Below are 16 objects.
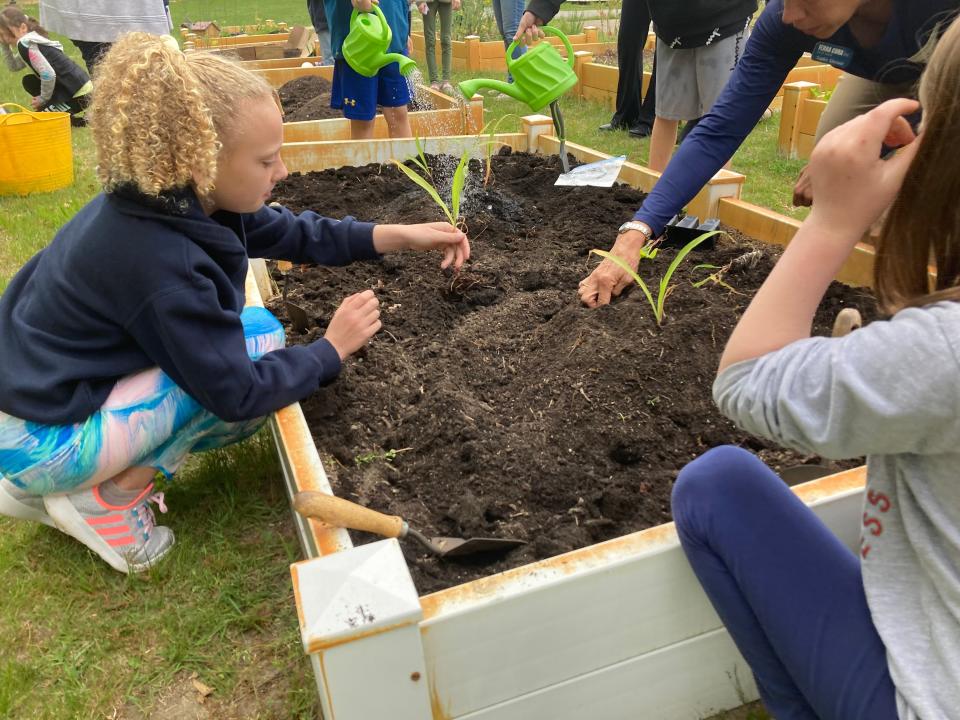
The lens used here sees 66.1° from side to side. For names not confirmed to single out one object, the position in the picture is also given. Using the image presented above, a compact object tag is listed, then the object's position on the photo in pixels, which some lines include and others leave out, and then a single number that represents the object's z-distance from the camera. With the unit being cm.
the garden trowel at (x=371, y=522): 131
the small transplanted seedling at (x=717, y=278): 249
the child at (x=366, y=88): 424
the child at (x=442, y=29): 788
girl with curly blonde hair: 154
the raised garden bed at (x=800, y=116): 494
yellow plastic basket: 454
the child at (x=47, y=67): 693
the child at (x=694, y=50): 361
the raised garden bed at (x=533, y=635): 110
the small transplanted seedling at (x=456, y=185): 273
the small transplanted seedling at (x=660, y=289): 216
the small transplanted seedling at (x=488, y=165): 367
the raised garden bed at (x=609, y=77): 609
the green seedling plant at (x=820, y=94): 518
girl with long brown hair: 85
